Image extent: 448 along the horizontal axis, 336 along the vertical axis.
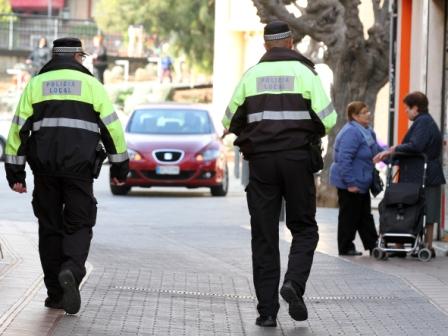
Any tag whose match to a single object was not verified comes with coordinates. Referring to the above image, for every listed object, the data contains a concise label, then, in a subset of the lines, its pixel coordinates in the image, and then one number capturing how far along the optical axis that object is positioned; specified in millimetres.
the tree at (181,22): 69688
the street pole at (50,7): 97712
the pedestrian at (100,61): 72250
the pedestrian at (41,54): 55438
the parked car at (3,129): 42750
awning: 103312
